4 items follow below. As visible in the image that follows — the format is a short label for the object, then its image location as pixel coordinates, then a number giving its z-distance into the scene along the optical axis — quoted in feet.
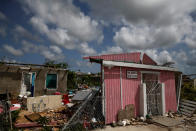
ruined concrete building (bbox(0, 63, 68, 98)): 29.89
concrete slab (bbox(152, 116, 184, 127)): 19.61
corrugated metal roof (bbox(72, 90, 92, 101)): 25.01
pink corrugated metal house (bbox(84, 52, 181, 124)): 19.67
